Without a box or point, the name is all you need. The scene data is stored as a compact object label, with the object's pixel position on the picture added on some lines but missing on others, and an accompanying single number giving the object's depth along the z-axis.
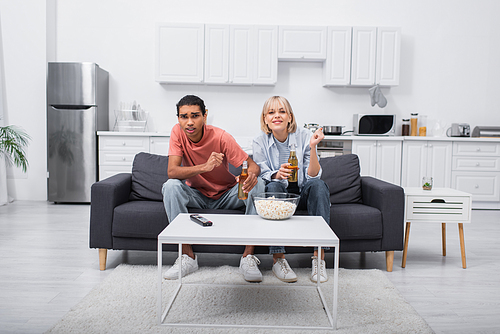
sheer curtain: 4.42
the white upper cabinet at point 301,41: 4.54
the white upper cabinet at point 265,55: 4.54
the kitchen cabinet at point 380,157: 4.44
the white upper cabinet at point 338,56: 4.55
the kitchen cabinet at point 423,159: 4.46
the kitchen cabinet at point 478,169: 4.46
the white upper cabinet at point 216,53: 4.52
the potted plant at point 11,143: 4.02
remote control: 1.72
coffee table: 1.52
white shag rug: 1.62
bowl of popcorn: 1.84
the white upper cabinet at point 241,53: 4.53
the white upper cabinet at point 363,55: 4.54
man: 2.18
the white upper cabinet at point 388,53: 4.56
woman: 2.19
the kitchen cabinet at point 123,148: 4.45
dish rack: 4.64
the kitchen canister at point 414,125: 4.72
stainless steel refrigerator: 4.42
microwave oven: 4.53
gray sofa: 2.28
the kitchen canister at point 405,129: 4.76
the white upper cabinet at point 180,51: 4.51
